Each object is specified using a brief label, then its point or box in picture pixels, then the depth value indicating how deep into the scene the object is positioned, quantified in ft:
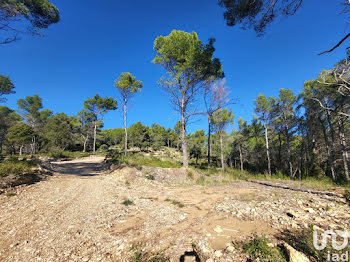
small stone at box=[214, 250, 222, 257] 5.82
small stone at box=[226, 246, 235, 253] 6.00
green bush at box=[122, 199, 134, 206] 14.52
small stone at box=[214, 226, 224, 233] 7.79
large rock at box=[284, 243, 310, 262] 4.85
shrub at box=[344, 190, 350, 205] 11.71
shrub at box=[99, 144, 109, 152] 98.43
